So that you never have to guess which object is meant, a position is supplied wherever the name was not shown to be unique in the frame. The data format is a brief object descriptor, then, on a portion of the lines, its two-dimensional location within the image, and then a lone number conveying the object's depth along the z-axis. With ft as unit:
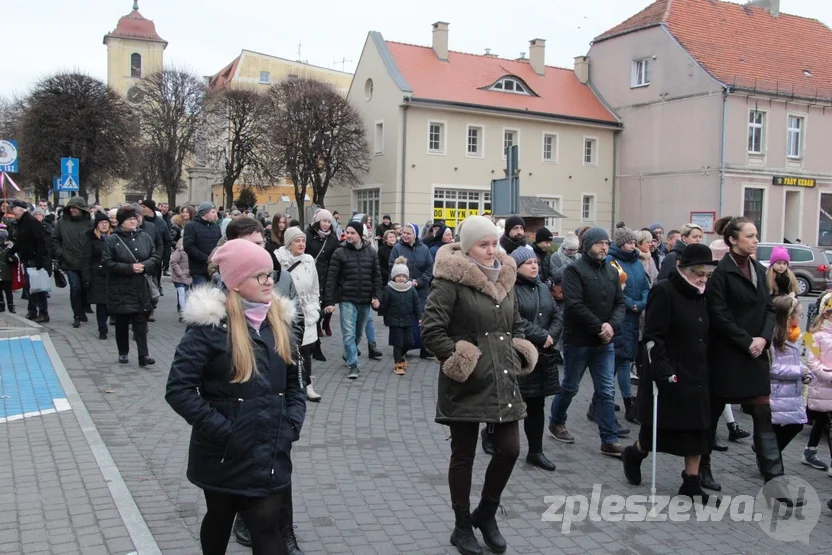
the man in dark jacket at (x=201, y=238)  39.22
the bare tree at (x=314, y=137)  121.70
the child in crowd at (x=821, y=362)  20.24
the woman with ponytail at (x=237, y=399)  11.22
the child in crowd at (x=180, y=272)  43.96
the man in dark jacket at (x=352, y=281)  32.73
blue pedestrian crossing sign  62.59
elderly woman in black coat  18.24
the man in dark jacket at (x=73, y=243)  40.14
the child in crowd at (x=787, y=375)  20.27
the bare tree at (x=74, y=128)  99.50
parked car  84.23
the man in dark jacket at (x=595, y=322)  21.62
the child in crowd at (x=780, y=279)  22.76
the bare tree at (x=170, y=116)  152.87
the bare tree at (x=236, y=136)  150.30
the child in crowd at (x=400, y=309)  33.65
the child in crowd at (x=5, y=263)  41.39
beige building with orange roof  123.24
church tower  261.03
